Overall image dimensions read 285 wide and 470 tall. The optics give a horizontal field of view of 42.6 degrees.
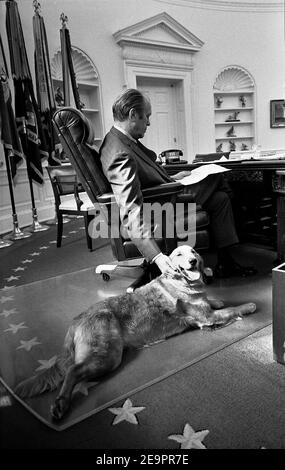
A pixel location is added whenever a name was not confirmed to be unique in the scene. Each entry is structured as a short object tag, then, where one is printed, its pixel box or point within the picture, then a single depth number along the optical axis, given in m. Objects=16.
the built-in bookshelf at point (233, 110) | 7.04
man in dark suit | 1.71
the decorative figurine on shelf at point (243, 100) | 7.12
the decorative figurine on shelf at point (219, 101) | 7.02
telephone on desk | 3.20
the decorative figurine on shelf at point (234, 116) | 7.14
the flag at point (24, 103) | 3.92
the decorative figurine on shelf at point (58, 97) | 5.30
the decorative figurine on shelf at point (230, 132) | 7.18
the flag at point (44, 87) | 4.38
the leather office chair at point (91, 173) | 1.80
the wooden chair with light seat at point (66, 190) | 3.27
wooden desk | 2.10
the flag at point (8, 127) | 3.85
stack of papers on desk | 1.94
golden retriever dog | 1.24
